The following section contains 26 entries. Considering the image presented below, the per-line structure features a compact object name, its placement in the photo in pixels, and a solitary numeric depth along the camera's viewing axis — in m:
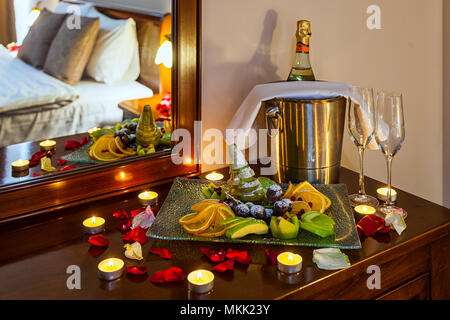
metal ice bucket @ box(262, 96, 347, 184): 1.02
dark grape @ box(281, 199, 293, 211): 0.87
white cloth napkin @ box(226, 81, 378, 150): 1.03
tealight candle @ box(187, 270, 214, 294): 0.68
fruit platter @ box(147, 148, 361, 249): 0.82
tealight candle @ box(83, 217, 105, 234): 0.87
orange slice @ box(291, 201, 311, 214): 0.89
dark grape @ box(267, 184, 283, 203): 0.91
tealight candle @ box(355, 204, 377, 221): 0.93
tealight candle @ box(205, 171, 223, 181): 1.12
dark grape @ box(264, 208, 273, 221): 0.87
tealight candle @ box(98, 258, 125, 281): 0.71
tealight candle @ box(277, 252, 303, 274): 0.73
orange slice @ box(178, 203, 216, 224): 0.85
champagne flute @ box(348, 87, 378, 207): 0.99
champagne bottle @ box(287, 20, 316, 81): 1.06
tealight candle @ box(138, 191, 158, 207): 0.99
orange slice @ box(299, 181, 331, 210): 0.92
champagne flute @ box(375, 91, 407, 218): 0.93
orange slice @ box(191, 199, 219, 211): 0.87
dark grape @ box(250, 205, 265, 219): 0.86
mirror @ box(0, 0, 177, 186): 0.87
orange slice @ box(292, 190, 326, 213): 0.91
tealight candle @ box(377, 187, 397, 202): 1.01
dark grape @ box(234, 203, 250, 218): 0.86
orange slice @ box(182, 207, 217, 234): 0.83
